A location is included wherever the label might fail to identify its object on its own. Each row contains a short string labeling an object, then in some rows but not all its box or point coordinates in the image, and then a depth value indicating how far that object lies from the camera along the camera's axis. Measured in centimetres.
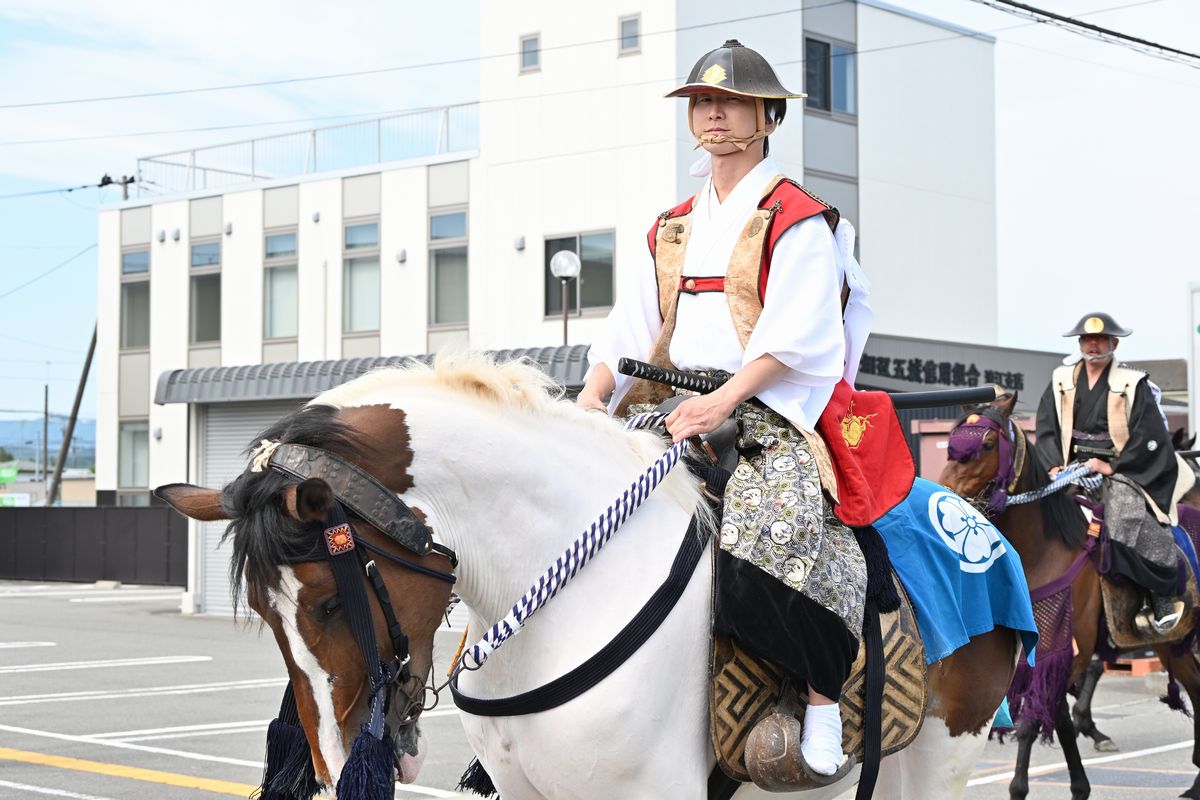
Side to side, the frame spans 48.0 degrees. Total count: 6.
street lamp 1798
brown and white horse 266
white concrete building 2453
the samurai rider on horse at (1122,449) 903
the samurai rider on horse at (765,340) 318
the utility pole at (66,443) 3966
